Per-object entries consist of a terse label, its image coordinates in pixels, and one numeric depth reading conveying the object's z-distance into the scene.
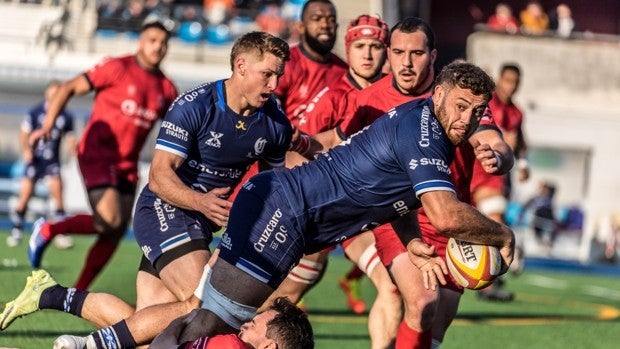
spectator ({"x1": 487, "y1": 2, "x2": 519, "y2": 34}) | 36.28
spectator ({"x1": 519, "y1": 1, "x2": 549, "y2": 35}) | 36.56
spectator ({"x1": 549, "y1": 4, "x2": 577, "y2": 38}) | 36.03
